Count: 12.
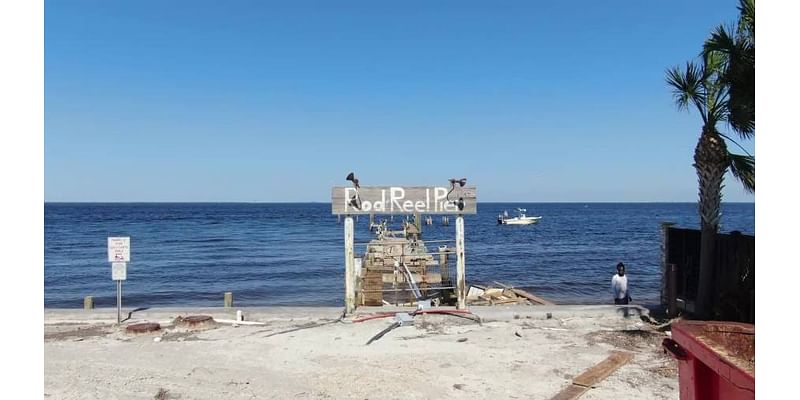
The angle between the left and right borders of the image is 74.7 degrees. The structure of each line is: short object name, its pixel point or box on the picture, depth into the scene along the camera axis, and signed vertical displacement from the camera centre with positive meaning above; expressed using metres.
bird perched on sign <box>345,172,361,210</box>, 12.06 +0.01
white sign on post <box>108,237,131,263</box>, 11.69 -1.06
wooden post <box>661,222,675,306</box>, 13.02 -1.10
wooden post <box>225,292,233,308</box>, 13.52 -2.54
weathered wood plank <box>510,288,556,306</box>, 16.58 -3.21
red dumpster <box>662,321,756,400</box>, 3.32 -1.11
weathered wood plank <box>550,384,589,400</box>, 6.89 -2.56
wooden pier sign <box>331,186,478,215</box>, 12.07 +0.03
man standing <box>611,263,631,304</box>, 13.78 -2.26
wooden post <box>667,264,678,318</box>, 11.55 -2.03
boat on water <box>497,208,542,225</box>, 92.00 -3.46
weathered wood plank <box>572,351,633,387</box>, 7.46 -2.55
